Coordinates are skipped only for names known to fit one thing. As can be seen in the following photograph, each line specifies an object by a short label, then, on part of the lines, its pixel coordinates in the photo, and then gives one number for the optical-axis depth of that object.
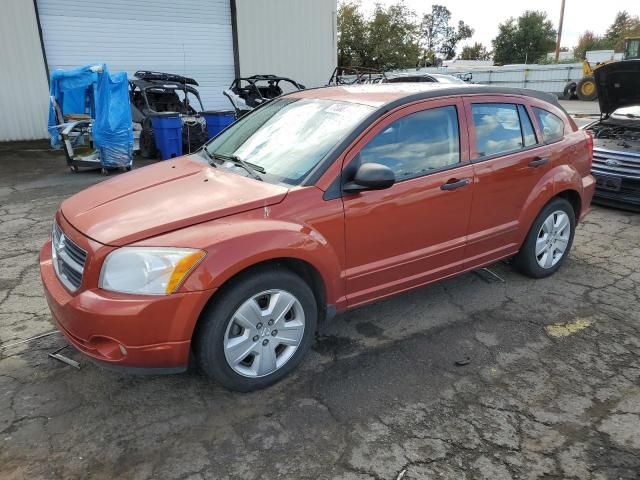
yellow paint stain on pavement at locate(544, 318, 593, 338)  3.48
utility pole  36.66
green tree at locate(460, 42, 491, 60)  70.79
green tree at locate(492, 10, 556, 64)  58.94
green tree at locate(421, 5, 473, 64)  79.06
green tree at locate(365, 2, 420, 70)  35.16
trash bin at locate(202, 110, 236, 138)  10.27
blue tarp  8.32
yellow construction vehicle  21.16
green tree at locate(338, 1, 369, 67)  35.47
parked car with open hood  6.11
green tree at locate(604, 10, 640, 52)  57.16
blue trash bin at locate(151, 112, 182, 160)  9.38
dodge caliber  2.43
